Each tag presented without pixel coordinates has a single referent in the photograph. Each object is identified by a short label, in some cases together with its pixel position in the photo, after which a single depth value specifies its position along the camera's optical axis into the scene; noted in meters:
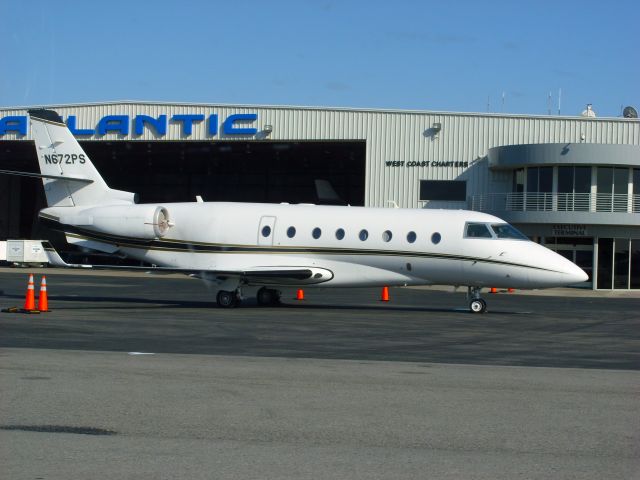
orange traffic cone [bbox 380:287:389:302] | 28.45
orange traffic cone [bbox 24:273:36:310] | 20.05
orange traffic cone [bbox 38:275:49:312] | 20.44
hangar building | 41.03
